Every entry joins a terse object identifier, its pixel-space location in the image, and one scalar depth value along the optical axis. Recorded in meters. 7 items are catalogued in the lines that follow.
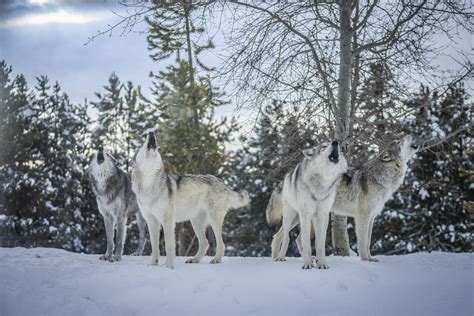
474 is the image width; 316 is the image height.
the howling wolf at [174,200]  7.08
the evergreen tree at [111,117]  28.97
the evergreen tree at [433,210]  20.66
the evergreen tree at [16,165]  22.80
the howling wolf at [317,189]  6.58
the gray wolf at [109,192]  8.12
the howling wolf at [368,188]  7.57
